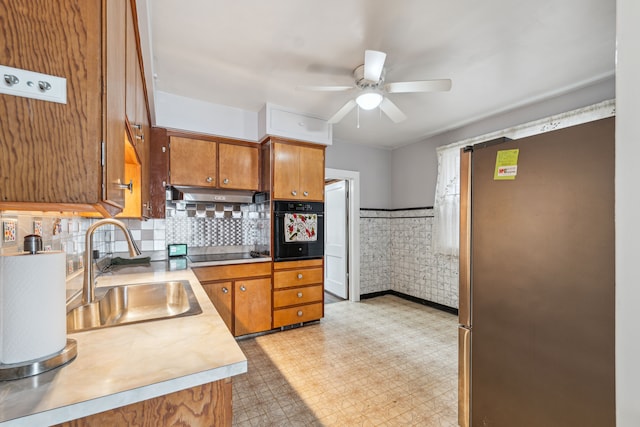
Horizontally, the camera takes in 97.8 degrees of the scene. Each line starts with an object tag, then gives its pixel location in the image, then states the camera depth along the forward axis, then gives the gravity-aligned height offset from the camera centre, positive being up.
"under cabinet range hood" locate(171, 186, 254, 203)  2.81 +0.18
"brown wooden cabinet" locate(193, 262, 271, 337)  2.72 -0.83
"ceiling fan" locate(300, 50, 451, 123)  1.84 +0.91
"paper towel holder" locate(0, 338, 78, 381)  0.64 -0.37
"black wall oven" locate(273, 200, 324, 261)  3.04 -0.21
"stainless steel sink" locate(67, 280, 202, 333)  1.30 -0.49
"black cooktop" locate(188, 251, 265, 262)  2.95 -0.50
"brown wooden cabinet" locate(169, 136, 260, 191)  2.82 +0.51
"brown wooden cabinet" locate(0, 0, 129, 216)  0.53 +0.20
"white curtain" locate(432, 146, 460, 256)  3.48 +0.08
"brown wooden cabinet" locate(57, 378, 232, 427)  0.64 -0.49
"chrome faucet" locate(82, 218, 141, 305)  1.05 -0.17
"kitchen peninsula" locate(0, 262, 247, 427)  0.58 -0.41
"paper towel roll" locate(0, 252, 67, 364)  0.63 -0.22
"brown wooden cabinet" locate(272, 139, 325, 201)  3.05 +0.46
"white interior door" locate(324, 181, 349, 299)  4.37 -0.46
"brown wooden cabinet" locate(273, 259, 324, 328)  3.04 -0.90
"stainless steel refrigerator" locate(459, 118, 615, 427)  1.04 -0.30
